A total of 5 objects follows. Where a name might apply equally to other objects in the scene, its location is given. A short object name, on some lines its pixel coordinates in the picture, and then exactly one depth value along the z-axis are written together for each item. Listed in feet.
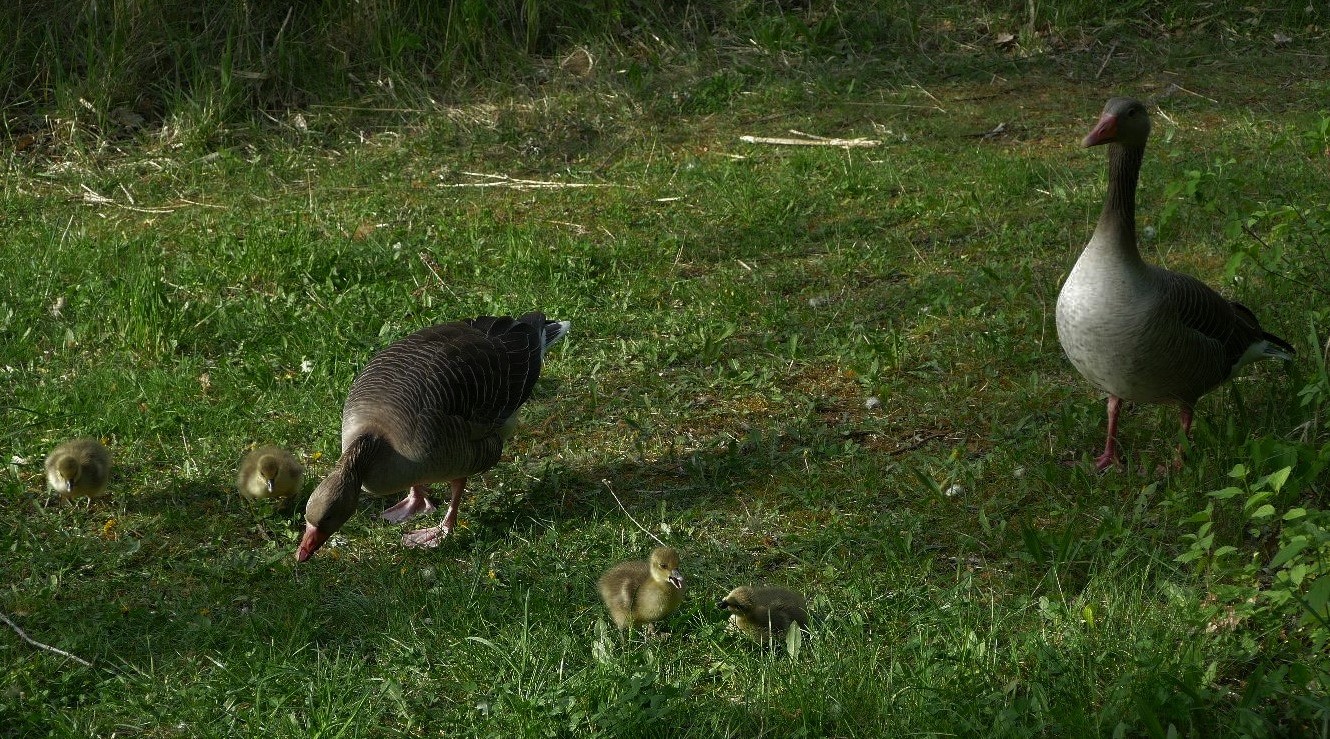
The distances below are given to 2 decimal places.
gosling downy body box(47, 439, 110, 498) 34.17
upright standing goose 32.78
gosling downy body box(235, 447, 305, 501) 34.19
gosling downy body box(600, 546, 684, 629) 27.96
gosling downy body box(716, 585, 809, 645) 27.86
